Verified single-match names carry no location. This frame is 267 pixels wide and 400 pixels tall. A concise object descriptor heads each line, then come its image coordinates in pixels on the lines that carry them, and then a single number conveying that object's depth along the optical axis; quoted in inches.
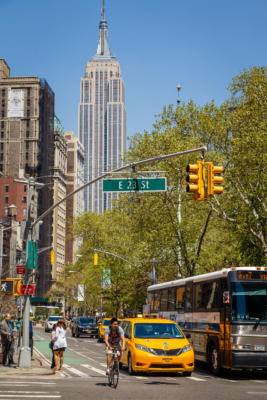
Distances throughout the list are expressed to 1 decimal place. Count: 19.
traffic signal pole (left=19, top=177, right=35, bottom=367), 800.9
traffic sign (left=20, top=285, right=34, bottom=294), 844.6
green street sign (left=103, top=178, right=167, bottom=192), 776.3
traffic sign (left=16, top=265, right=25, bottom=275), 886.4
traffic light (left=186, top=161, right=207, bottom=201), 661.3
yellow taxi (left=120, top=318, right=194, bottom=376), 693.9
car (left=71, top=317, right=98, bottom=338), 2004.2
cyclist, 640.4
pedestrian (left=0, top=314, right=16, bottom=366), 828.0
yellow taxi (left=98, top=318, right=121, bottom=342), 1625.7
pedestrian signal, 1003.3
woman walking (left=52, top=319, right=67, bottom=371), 748.2
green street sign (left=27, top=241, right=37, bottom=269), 862.5
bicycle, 597.7
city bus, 711.1
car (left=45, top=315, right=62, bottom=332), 2213.8
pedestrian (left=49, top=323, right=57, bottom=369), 756.0
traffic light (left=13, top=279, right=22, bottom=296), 885.2
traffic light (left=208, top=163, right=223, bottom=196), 666.8
